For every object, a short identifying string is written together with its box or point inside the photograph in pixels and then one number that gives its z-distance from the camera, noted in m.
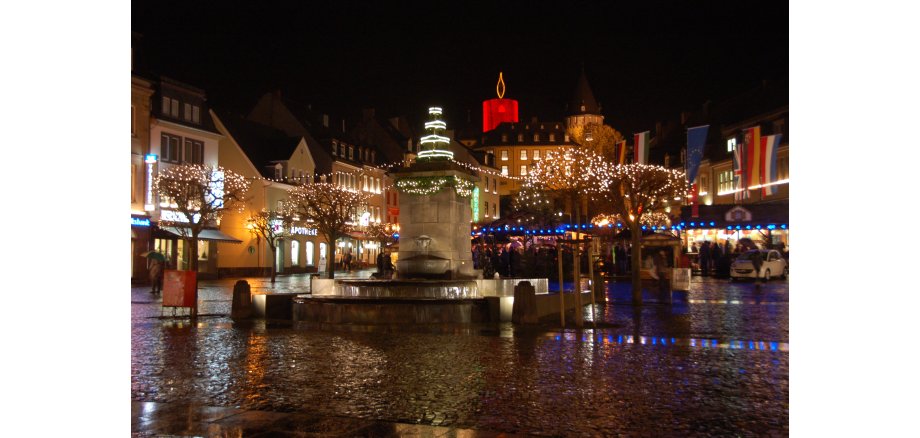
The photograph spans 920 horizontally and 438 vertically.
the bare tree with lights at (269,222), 53.29
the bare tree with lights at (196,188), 42.84
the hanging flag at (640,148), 29.92
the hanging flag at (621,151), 35.06
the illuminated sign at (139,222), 44.91
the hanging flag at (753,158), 31.38
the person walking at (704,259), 48.03
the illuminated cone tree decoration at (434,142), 22.77
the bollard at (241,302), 20.98
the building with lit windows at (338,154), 75.25
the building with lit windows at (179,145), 48.88
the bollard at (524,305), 18.42
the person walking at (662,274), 25.66
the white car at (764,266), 40.34
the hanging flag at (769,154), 31.05
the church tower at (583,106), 149.38
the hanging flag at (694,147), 30.65
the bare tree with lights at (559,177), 45.38
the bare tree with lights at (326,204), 47.41
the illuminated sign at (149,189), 46.41
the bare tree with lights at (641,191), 25.45
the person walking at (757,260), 33.81
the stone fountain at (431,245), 20.73
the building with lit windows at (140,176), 45.59
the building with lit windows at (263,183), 59.25
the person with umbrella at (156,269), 33.12
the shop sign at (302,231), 64.88
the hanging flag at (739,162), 34.50
